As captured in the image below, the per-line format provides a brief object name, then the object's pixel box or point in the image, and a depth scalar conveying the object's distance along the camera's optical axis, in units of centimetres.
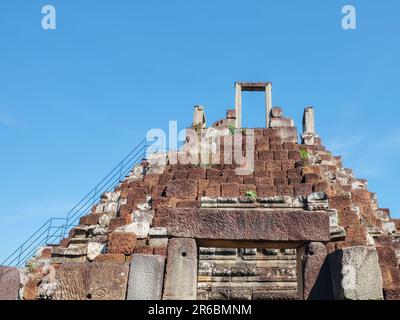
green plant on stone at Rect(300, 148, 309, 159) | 1344
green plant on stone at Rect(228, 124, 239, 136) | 1515
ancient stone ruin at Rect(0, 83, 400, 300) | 769
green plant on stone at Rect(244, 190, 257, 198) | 1019
